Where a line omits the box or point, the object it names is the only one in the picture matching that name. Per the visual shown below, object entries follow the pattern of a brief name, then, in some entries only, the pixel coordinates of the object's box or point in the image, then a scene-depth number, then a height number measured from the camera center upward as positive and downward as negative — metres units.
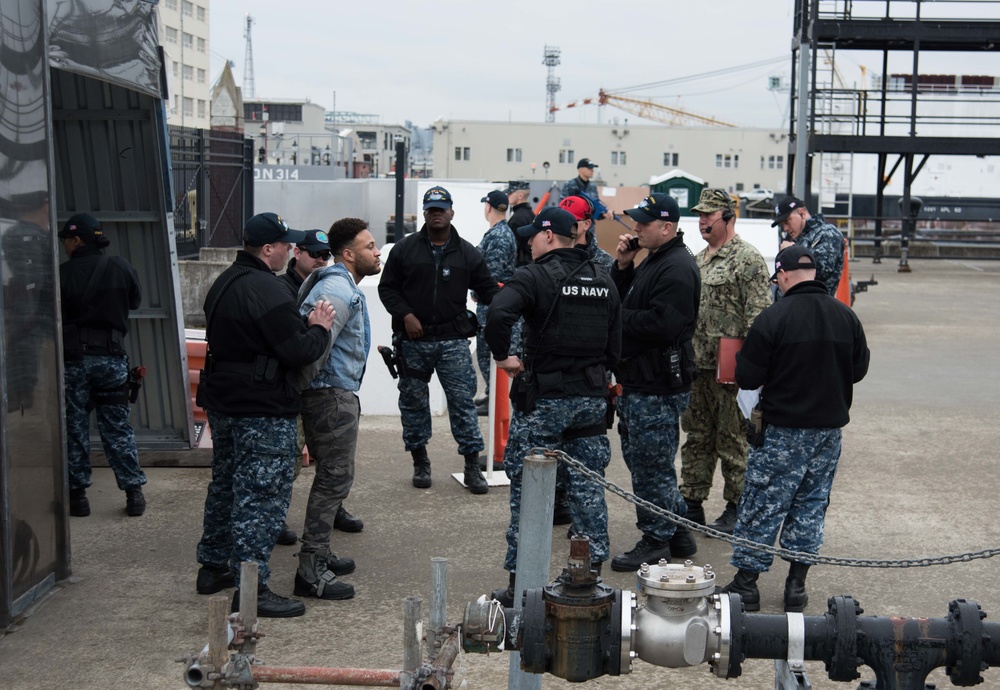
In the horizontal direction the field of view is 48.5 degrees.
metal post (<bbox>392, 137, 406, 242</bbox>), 15.24 +0.08
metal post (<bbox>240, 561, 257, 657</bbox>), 3.30 -1.26
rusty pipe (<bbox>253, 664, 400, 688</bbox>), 3.29 -1.48
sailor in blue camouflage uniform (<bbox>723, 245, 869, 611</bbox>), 5.24 -1.09
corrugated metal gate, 15.26 -0.09
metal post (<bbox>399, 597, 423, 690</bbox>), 3.28 -1.38
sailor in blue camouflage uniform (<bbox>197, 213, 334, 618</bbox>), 5.18 -0.93
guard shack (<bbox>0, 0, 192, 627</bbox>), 5.00 -0.31
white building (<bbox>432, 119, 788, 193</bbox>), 82.38 +1.89
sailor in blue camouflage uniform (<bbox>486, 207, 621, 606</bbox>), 5.43 -0.88
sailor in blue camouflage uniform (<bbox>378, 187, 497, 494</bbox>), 7.35 -0.90
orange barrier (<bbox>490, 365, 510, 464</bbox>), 8.05 -1.74
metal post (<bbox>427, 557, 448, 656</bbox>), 3.34 -1.27
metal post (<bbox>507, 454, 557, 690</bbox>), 3.61 -1.15
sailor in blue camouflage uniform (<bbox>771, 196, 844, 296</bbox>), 8.01 -0.45
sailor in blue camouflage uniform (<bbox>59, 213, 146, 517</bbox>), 6.68 -1.04
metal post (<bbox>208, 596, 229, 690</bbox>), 3.18 -1.30
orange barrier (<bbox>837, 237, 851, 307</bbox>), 13.57 -1.40
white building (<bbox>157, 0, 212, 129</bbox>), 91.44 +10.58
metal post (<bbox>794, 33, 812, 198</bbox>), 23.31 +1.06
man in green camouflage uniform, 6.43 -0.89
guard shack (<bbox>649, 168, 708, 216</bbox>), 28.70 -0.31
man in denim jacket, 5.62 -1.18
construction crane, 132.95 +7.99
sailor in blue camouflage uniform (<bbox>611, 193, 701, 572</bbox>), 5.92 -1.00
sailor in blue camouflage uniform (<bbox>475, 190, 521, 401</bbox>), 9.48 -0.67
